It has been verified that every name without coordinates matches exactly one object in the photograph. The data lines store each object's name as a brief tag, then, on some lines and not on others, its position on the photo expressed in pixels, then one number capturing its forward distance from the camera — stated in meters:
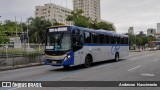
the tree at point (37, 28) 77.75
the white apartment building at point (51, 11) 155.40
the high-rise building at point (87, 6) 182.88
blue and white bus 17.67
